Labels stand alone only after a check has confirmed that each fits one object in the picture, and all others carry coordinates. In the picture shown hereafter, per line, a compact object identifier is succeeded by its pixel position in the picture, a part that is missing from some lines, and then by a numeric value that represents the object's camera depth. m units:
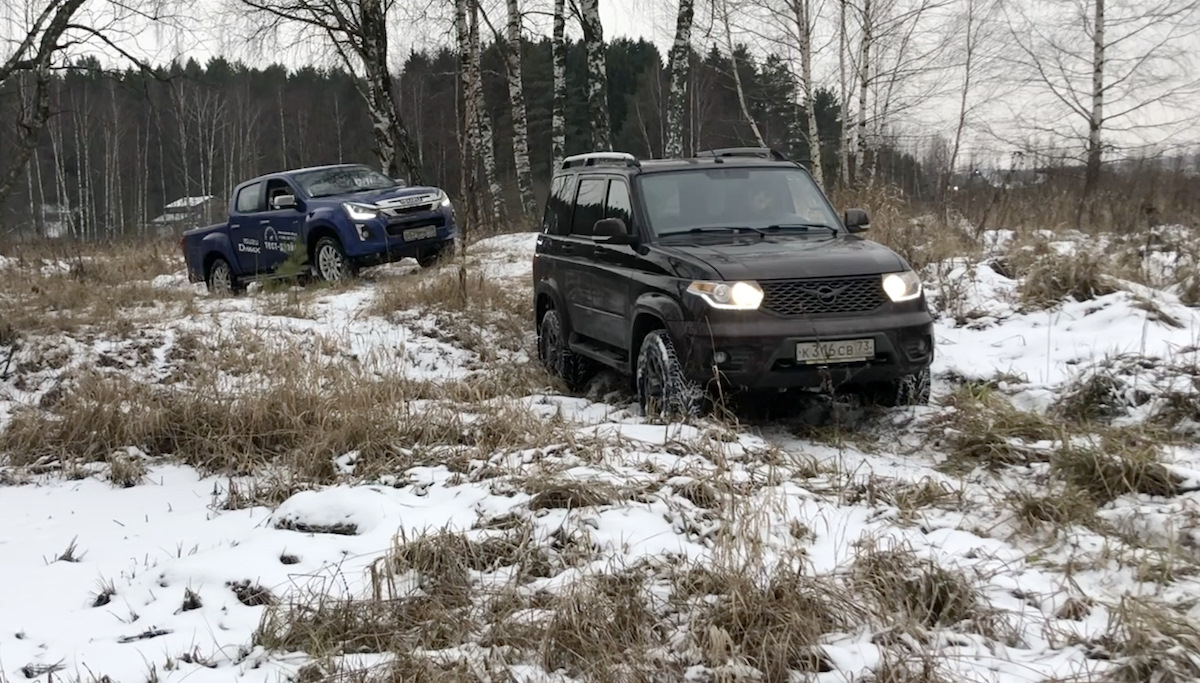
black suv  5.38
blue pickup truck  12.09
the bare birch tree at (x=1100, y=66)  18.44
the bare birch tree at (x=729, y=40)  21.77
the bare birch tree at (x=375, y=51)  18.47
